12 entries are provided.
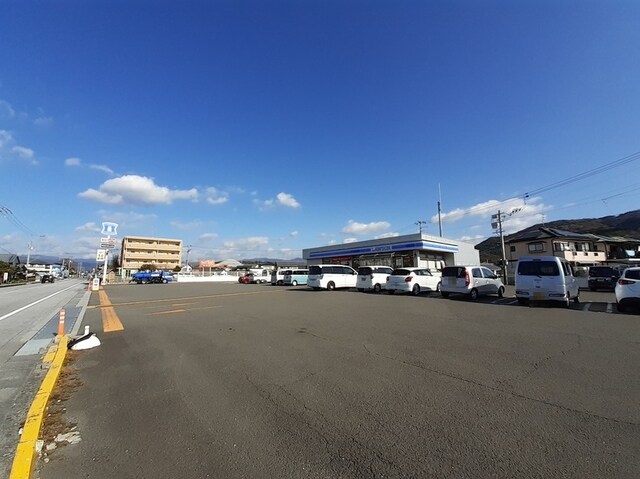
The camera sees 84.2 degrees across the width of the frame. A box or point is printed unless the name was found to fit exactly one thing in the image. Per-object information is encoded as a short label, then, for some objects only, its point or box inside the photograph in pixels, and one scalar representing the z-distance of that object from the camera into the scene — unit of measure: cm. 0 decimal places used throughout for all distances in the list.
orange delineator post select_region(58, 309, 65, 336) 873
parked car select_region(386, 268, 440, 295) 2084
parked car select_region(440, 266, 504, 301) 1702
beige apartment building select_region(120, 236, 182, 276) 10412
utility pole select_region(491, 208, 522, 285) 3747
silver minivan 1338
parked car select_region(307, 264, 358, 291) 2622
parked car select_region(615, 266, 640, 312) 1155
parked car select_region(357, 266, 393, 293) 2389
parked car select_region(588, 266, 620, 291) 2311
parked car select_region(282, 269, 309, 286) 3666
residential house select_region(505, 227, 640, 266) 4984
